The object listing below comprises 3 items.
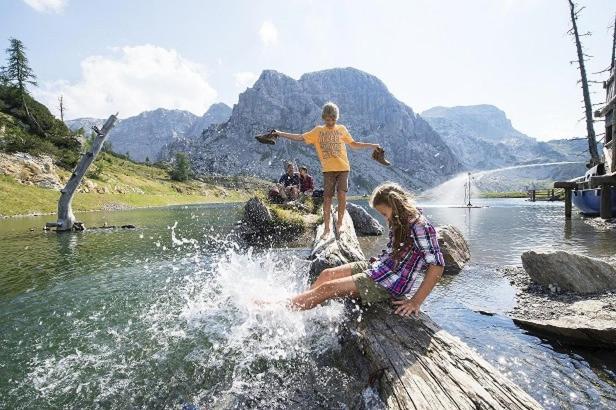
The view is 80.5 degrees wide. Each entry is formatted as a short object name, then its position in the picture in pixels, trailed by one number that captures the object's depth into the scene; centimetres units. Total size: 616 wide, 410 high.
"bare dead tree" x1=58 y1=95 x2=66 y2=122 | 12150
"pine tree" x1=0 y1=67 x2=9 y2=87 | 9378
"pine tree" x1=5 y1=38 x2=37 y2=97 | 9306
